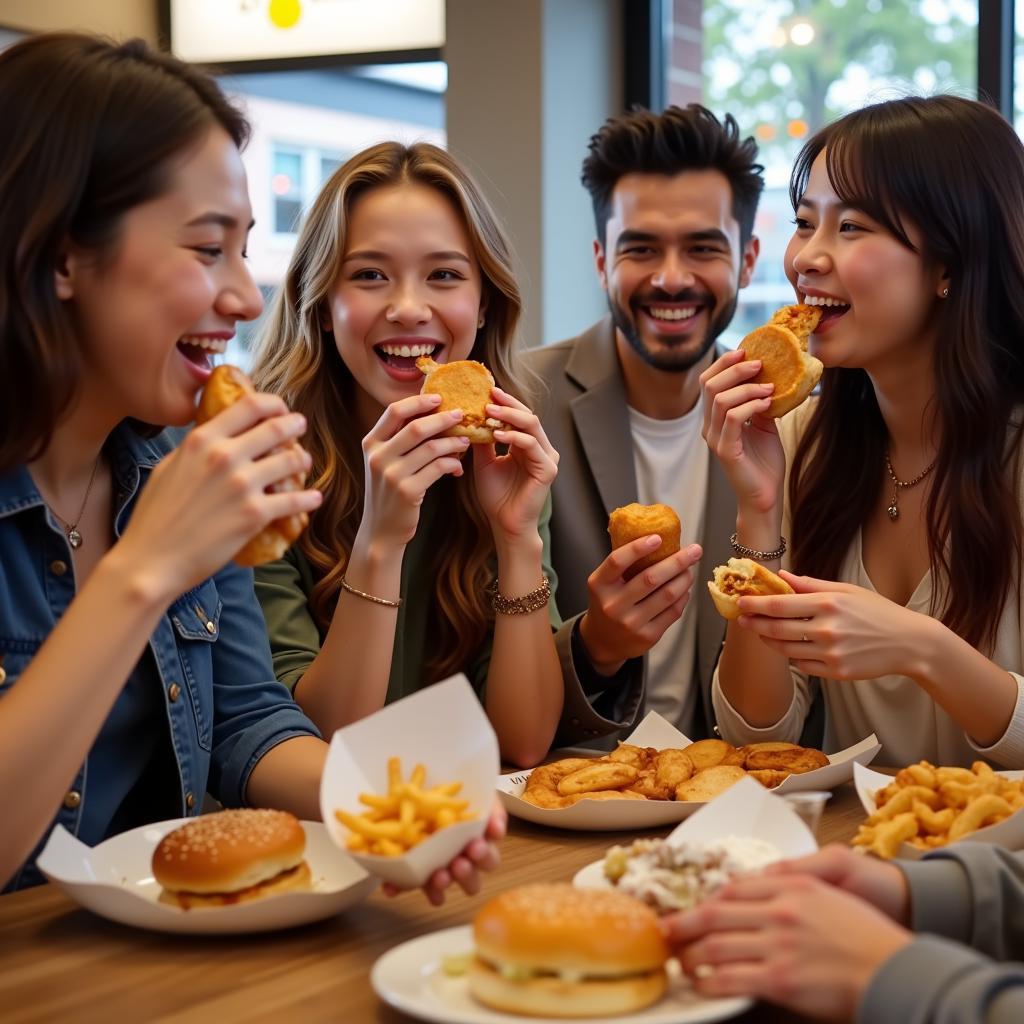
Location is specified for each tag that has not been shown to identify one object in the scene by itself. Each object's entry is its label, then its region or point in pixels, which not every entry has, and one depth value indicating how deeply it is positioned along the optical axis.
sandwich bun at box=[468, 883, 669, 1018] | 1.19
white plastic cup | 1.42
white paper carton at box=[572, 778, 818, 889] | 1.50
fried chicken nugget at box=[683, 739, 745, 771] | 2.16
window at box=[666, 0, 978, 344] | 4.74
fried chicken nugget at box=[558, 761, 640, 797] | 2.01
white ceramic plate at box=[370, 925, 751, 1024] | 1.18
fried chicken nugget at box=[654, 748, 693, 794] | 2.03
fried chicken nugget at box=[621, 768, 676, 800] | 2.00
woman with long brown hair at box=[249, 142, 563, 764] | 2.47
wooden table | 1.33
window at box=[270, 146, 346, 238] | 6.68
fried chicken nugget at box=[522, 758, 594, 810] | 1.99
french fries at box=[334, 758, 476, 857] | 1.45
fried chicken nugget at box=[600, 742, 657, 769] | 2.14
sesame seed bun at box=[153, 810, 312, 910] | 1.51
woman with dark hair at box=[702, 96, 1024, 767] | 2.56
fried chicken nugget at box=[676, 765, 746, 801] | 1.97
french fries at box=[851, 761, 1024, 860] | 1.70
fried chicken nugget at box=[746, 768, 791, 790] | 2.05
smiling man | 3.39
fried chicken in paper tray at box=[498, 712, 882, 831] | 1.90
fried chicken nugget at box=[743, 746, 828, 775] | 2.11
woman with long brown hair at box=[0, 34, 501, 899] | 1.51
